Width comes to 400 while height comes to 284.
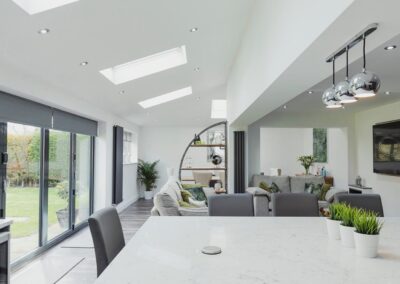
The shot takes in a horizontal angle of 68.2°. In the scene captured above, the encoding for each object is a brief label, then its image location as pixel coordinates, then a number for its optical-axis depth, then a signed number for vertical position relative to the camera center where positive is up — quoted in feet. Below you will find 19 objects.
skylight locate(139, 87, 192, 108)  22.71 +4.29
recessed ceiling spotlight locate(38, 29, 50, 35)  8.19 +3.38
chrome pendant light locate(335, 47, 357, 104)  6.33 +1.30
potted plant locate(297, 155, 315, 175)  28.50 -0.89
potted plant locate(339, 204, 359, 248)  5.54 -1.43
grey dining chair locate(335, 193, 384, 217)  9.58 -1.60
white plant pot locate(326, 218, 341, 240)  6.07 -1.60
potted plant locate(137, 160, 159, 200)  30.12 -2.45
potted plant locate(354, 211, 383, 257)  4.99 -1.43
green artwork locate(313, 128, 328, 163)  29.71 +0.62
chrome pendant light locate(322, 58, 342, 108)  7.14 +1.33
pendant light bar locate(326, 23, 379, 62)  5.16 +2.15
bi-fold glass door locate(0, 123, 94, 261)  11.62 -1.43
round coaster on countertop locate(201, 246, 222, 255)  5.22 -1.76
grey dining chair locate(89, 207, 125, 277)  5.89 -1.77
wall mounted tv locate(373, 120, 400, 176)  17.92 +0.26
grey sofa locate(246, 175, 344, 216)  21.93 -2.17
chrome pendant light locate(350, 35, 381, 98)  5.64 +1.31
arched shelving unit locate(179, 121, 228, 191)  23.03 -1.31
